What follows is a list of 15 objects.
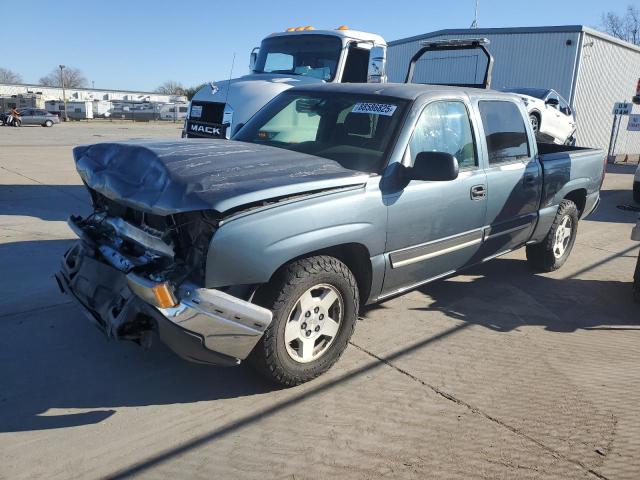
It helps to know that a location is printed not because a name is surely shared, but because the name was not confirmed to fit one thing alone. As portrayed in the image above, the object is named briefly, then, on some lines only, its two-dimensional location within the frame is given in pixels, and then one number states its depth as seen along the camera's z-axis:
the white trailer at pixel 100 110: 67.12
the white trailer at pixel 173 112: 66.25
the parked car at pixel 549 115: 12.23
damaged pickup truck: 2.86
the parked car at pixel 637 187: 11.07
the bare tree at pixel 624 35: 60.84
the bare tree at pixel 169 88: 118.53
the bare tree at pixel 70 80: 121.78
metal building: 20.47
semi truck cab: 7.76
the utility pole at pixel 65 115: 60.09
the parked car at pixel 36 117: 40.34
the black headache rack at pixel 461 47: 6.18
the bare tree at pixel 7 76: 116.49
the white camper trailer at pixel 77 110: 63.31
